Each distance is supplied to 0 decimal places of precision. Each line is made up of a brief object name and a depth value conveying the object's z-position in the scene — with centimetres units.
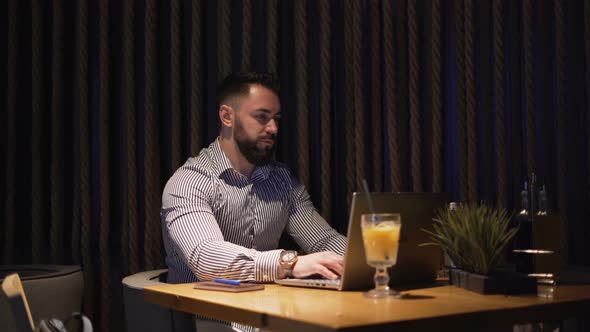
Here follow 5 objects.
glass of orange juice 177
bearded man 263
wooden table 145
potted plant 188
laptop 187
